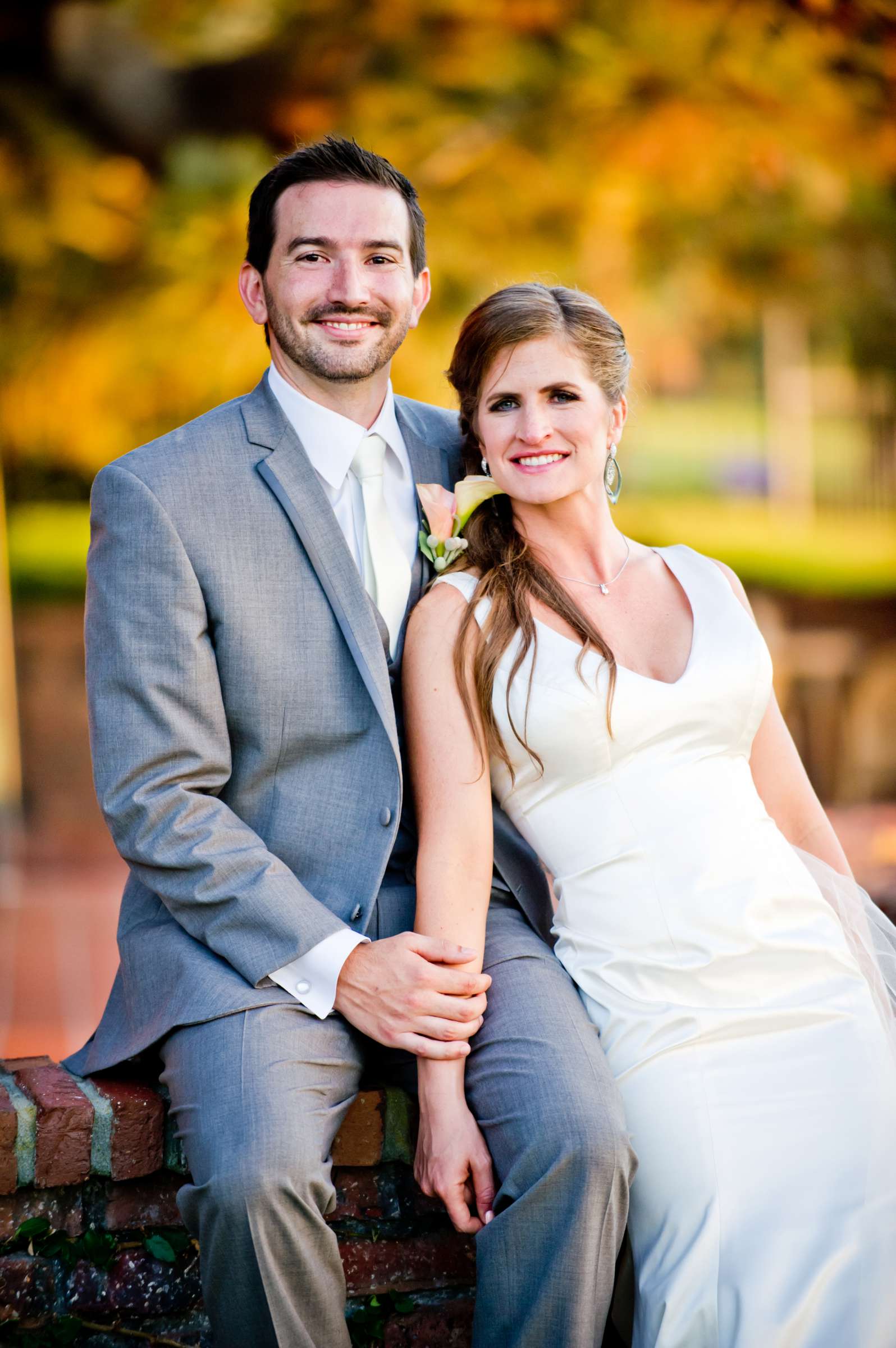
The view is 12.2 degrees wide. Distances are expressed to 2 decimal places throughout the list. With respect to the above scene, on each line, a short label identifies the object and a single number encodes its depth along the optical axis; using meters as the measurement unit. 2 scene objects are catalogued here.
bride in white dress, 3.78
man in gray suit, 3.75
